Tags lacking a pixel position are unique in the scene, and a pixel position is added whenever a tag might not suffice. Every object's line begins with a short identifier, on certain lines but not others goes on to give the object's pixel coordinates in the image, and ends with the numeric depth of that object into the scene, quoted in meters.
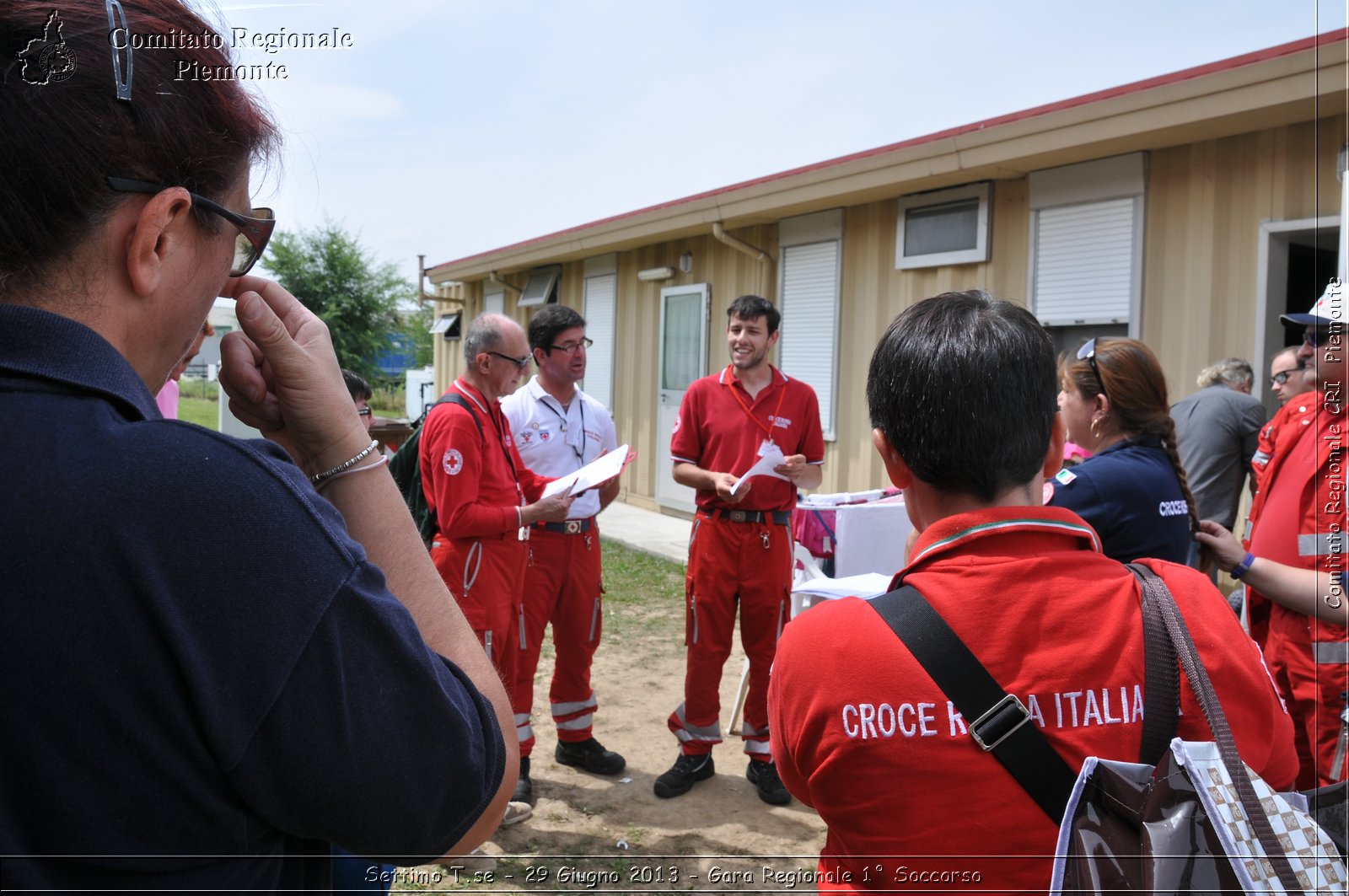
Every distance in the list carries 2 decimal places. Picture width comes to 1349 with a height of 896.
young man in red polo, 4.62
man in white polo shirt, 4.62
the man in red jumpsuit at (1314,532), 2.94
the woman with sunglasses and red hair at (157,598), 0.74
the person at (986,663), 1.21
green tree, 29.47
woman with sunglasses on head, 2.75
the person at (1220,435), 5.41
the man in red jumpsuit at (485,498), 3.95
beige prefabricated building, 5.53
